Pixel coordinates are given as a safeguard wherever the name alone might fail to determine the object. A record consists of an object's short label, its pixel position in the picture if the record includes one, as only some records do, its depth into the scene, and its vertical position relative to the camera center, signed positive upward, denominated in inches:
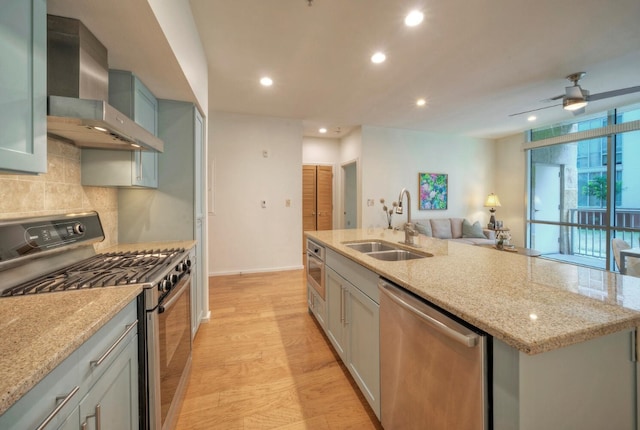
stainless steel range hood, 41.3 +24.4
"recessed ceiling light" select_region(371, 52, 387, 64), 99.7 +63.7
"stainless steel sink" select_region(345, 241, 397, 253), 84.5 -10.8
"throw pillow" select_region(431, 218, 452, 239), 204.1 -11.0
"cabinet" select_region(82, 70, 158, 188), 66.3 +15.1
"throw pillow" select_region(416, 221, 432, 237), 191.9 -10.5
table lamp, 221.6 +10.5
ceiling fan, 111.6 +53.6
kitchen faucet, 74.9 -5.0
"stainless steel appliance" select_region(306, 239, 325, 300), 87.6 -19.8
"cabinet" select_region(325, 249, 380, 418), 53.3 -26.5
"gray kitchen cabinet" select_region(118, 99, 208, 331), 84.0 +6.8
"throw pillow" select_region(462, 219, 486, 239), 204.7 -12.4
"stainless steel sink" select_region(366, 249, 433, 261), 74.8 -12.1
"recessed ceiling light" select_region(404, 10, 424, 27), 77.3 +62.1
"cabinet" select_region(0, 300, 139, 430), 21.8 -18.9
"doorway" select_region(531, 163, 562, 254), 196.5 +8.2
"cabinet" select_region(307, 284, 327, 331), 85.9 -34.7
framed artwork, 213.5 +20.8
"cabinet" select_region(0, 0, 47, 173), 32.0 +17.4
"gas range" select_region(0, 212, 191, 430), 41.4 -11.6
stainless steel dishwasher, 30.3 -22.2
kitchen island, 26.6 -14.6
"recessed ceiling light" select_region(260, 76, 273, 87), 119.3 +64.4
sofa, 199.9 -12.5
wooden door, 227.3 +15.6
